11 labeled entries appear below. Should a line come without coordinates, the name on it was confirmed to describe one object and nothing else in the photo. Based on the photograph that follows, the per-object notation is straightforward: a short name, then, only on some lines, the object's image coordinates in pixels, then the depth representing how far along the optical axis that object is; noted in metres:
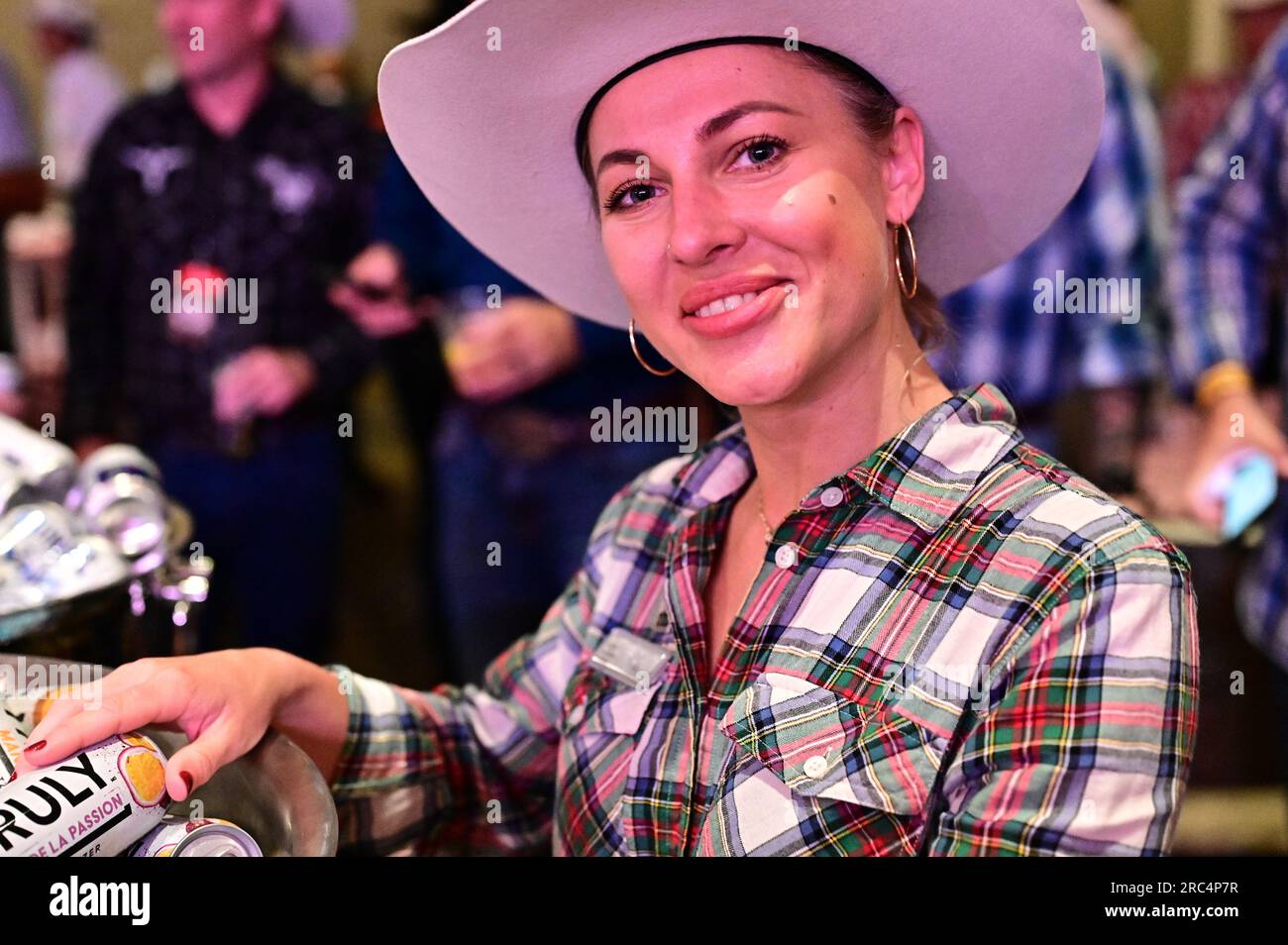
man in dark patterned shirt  2.56
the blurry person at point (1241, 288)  2.01
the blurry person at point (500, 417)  2.36
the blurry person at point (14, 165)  3.46
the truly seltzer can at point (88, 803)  0.89
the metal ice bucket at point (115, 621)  1.22
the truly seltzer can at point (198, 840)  0.94
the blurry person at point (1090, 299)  2.39
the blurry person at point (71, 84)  3.66
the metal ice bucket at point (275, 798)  1.00
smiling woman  0.93
